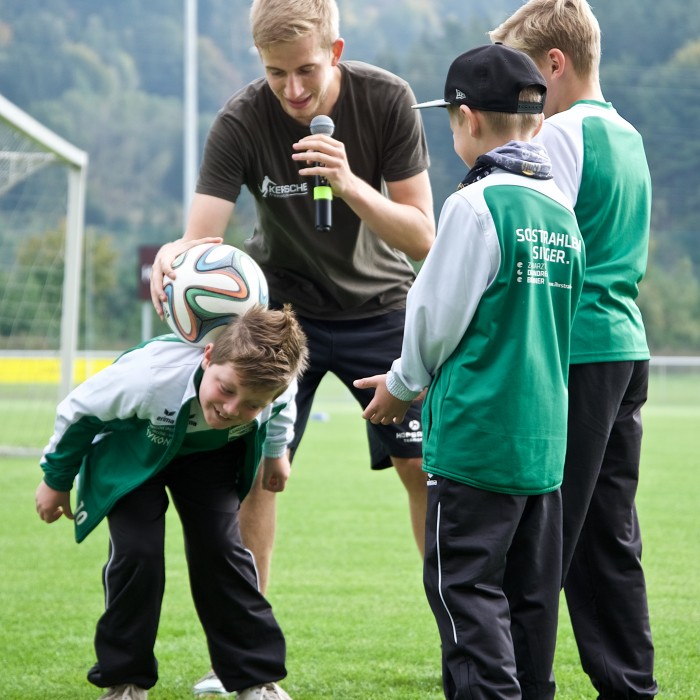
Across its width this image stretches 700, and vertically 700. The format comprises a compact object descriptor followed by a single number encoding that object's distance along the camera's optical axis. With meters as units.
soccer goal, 11.13
